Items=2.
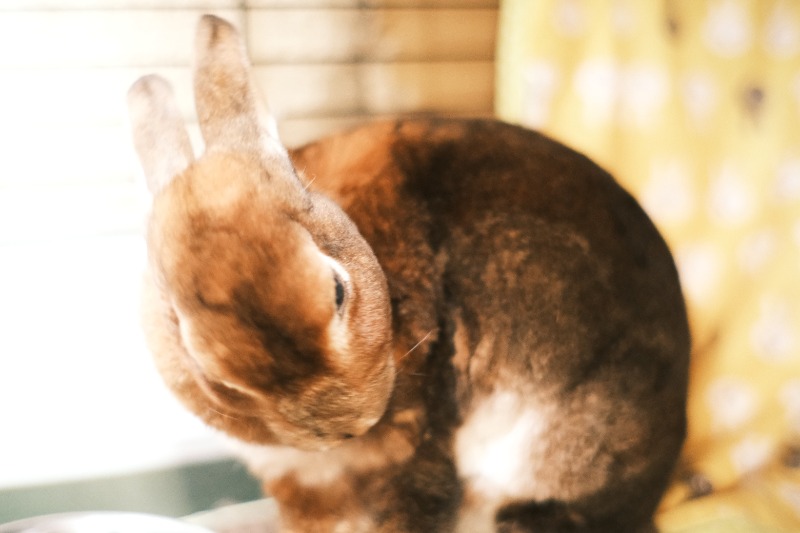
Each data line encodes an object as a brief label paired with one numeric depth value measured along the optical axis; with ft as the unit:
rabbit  2.33
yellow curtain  2.61
